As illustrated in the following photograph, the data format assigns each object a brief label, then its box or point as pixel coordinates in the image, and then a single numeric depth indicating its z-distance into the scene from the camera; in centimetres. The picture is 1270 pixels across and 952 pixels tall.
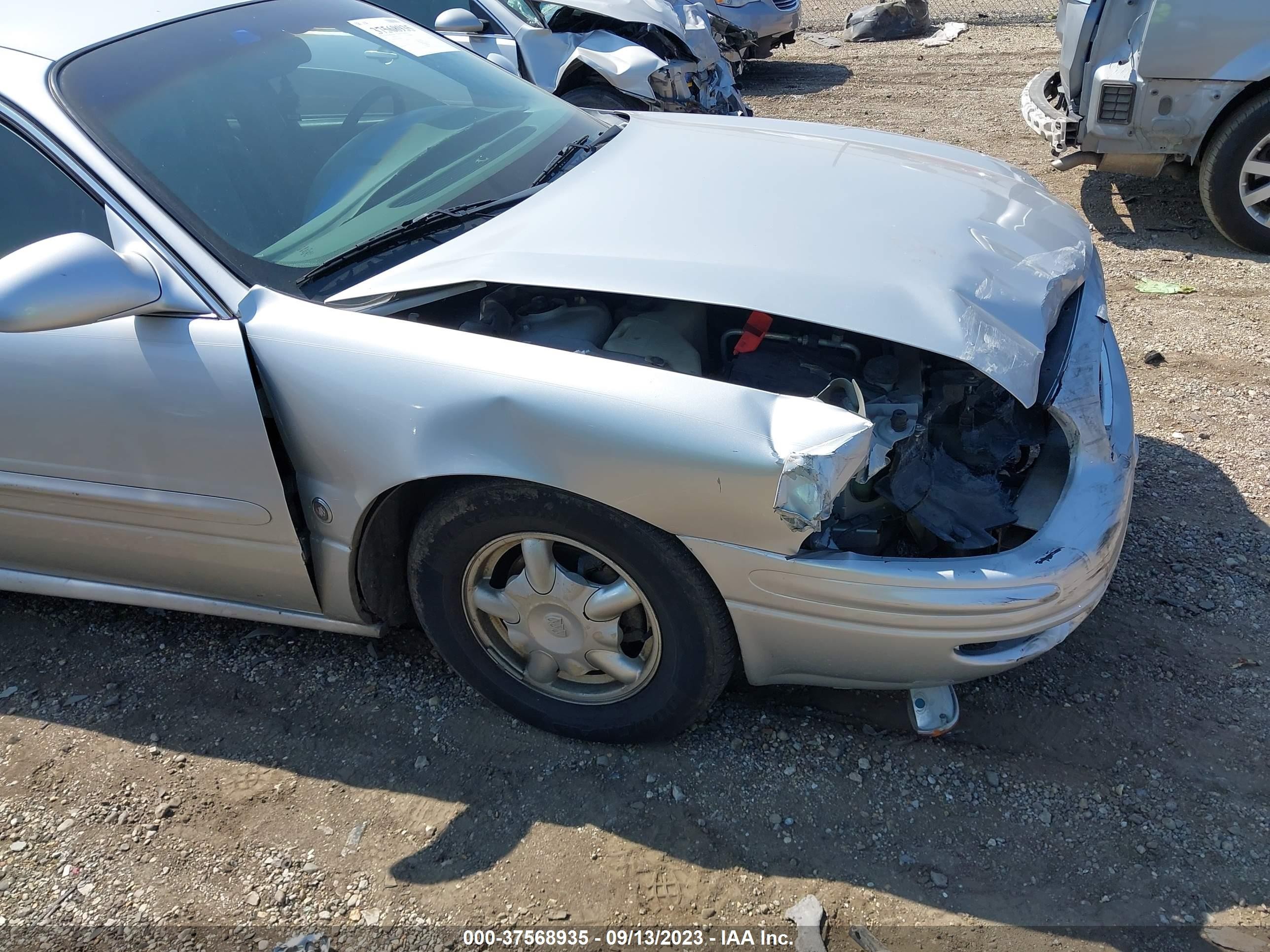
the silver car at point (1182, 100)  459
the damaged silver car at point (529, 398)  199
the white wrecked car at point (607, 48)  597
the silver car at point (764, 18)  923
